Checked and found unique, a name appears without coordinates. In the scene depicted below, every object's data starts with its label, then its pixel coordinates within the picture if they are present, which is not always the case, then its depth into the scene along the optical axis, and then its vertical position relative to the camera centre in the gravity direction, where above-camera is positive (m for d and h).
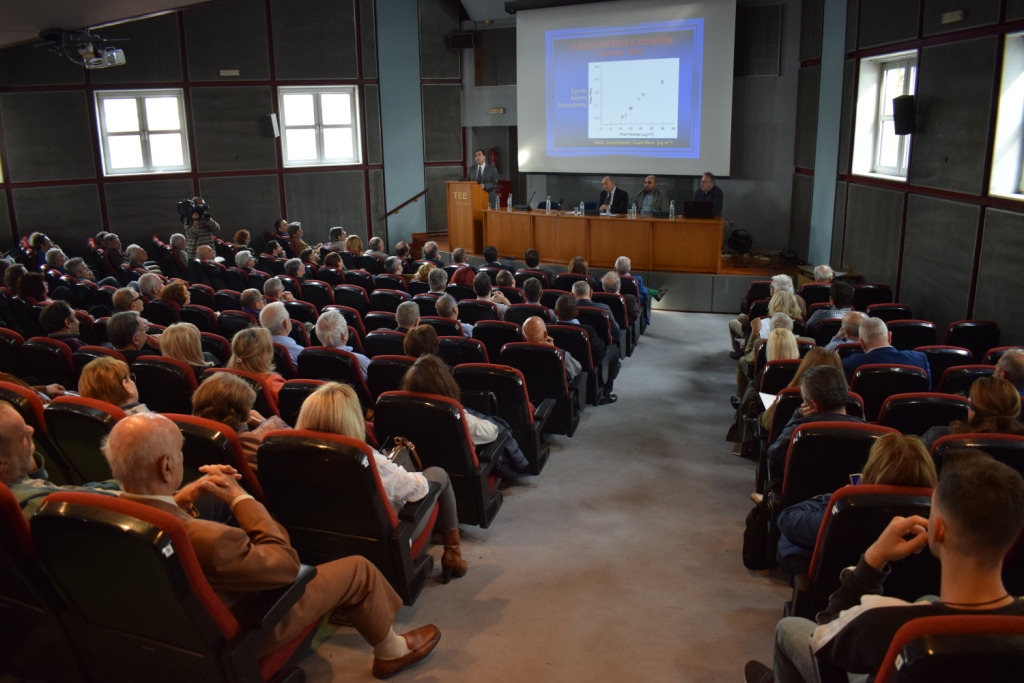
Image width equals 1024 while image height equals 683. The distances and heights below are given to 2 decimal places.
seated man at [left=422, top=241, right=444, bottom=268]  9.24 -0.95
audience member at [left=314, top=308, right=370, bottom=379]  4.79 -0.98
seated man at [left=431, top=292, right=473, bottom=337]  5.46 -0.96
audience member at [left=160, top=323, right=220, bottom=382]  4.30 -0.96
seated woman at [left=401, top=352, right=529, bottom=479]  3.52 -1.23
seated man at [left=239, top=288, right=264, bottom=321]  6.08 -1.02
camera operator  10.62 -0.74
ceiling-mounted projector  8.41 +1.48
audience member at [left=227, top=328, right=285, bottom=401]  3.94 -0.93
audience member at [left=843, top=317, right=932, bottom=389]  4.39 -1.07
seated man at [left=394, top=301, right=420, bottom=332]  5.13 -0.95
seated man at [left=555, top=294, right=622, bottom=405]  5.49 -1.18
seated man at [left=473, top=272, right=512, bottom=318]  6.34 -0.98
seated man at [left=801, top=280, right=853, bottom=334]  6.03 -1.07
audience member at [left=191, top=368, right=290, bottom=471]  3.10 -0.94
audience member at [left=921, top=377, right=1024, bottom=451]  3.05 -0.97
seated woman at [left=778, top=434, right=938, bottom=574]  2.36 -0.93
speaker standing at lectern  12.28 -0.05
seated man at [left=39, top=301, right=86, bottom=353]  5.10 -0.99
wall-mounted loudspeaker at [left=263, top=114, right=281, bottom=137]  12.87 +0.83
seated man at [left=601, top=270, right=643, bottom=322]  7.18 -1.12
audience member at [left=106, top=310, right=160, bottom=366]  4.62 -0.97
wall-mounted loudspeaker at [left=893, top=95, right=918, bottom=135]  7.55 +0.54
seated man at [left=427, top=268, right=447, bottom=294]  6.93 -0.97
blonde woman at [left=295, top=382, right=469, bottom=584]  2.81 -1.14
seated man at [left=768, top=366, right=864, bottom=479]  3.19 -0.95
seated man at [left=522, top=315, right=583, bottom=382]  4.82 -1.01
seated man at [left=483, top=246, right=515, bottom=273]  8.92 -0.99
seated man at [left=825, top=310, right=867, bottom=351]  4.90 -1.04
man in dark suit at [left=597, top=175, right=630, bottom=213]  11.20 -0.40
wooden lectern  12.14 -0.63
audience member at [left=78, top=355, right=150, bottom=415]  3.48 -0.95
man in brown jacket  2.12 -1.03
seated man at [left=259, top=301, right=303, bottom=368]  4.97 -0.97
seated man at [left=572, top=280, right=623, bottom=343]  6.30 -1.02
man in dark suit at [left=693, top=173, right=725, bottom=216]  10.89 -0.32
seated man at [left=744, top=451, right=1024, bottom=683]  1.67 -0.90
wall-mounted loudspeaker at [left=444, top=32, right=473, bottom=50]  13.66 +2.38
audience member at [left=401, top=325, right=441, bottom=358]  4.37 -0.96
